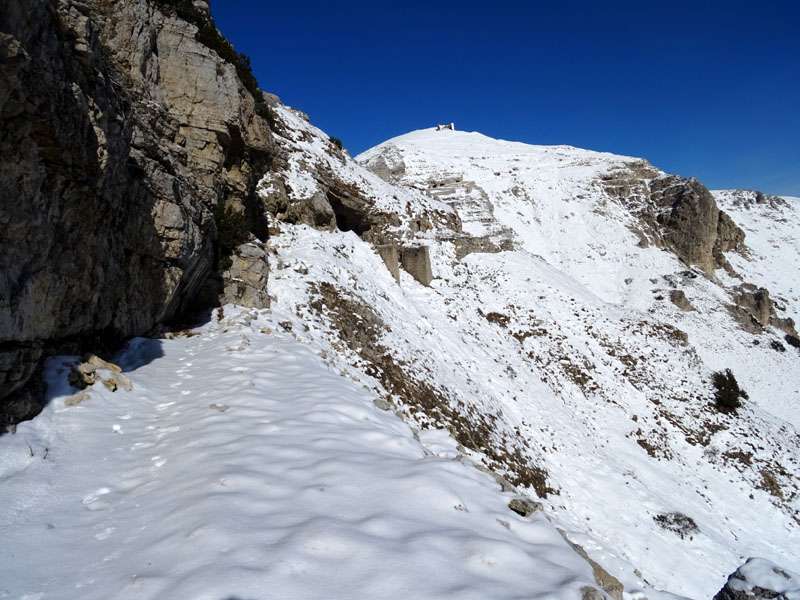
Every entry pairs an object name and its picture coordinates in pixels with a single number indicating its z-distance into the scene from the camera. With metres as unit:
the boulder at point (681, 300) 38.41
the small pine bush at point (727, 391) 24.42
